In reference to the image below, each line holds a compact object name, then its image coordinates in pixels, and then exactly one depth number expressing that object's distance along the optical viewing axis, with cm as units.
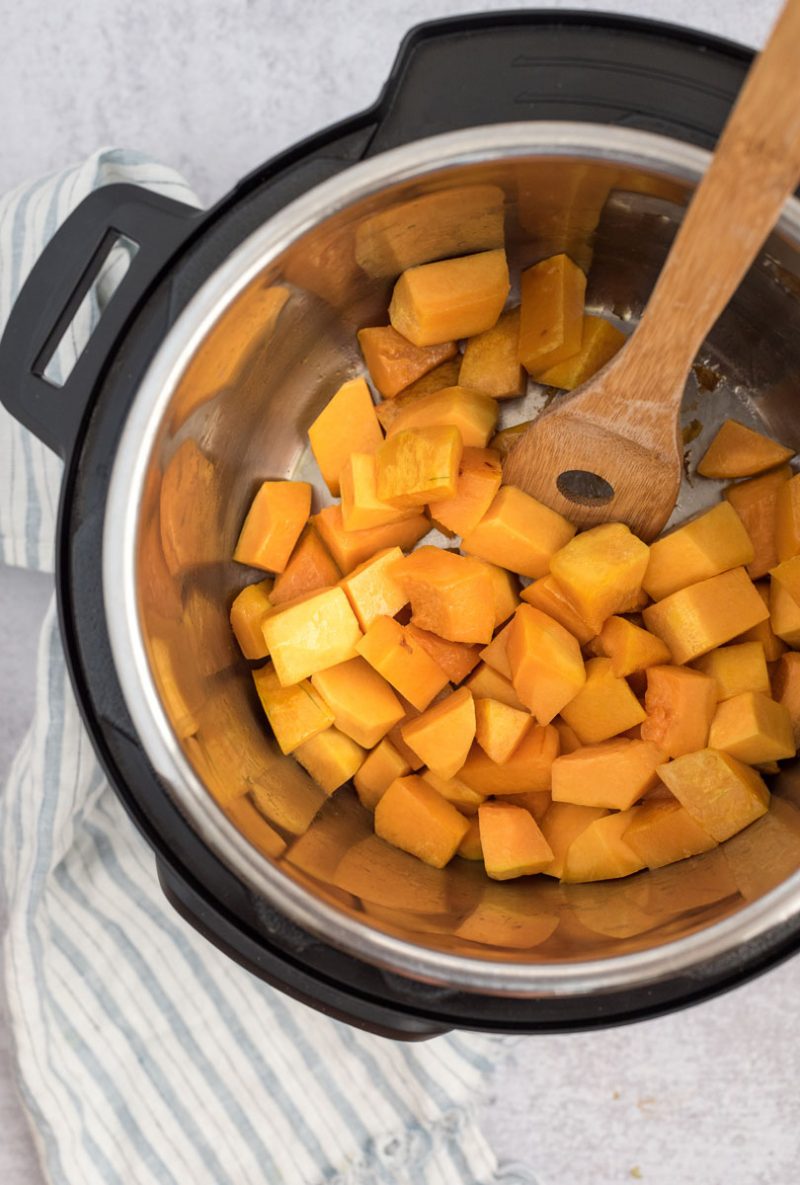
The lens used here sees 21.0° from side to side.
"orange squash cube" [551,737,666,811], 57
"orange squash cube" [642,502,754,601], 58
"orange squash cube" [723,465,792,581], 59
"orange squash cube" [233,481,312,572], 59
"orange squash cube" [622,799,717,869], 57
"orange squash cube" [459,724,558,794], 58
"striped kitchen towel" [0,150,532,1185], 63
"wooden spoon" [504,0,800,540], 49
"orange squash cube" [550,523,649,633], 57
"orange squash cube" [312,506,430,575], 59
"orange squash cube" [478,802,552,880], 57
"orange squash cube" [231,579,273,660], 59
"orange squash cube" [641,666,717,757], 58
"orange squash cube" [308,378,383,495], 60
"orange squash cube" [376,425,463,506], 57
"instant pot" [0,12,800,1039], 53
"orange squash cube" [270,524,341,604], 60
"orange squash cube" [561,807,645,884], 58
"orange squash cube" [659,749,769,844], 57
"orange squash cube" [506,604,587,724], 57
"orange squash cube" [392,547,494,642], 58
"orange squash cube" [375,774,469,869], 58
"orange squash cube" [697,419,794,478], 60
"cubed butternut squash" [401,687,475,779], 58
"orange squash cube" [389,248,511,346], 58
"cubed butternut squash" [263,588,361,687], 58
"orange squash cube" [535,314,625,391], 59
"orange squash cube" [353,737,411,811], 59
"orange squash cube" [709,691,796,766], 57
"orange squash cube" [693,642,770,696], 58
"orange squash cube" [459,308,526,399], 60
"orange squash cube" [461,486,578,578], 58
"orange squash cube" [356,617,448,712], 58
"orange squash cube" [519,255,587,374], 59
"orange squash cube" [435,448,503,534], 58
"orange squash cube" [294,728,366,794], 59
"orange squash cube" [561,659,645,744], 58
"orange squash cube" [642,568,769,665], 58
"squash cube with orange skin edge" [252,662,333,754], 58
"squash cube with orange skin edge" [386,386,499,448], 59
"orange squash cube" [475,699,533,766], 58
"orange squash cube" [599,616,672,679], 58
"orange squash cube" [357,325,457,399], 60
